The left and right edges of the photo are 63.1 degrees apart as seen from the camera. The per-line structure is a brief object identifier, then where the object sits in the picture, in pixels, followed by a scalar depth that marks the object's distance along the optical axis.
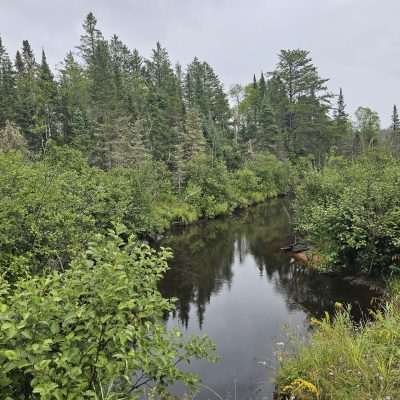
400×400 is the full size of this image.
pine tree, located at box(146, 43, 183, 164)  35.09
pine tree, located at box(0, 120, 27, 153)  21.65
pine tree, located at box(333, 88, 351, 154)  46.28
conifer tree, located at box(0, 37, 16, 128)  34.12
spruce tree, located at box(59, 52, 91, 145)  33.44
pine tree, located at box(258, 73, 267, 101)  56.61
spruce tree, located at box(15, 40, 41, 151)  35.01
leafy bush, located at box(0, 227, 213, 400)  2.58
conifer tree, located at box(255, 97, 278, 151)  45.59
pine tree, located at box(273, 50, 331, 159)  46.28
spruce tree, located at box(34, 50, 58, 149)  36.66
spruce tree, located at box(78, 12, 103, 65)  44.81
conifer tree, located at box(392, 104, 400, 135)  57.69
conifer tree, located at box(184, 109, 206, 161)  34.09
